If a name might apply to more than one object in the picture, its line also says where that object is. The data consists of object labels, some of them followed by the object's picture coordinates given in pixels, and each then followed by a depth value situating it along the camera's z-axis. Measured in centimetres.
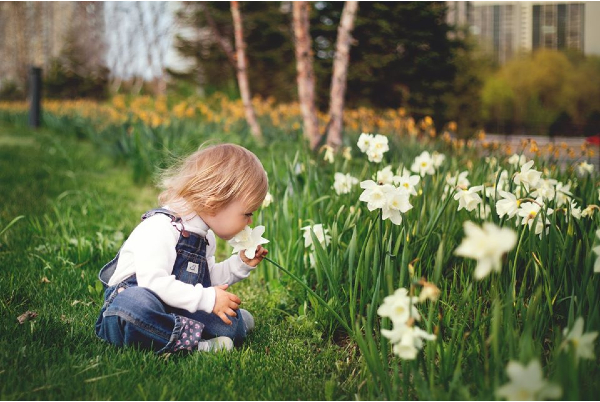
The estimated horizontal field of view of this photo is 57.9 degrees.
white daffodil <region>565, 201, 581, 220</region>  196
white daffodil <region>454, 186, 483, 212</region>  204
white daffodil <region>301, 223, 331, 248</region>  216
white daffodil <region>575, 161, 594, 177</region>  304
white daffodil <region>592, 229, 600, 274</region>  134
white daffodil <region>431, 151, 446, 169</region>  305
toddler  185
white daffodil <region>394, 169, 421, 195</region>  215
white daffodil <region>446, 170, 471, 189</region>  249
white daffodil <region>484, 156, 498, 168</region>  313
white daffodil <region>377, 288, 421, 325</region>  126
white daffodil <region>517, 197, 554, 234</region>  186
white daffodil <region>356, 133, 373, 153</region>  264
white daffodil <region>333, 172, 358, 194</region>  262
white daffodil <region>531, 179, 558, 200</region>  216
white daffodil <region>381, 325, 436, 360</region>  123
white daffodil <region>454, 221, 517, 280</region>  100
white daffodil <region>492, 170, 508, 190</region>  248
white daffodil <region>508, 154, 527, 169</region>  291
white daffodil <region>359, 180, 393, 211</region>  182
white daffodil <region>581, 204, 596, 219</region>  189
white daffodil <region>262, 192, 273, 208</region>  244
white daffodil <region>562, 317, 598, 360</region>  112
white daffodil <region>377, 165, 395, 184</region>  234
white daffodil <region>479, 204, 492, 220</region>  219
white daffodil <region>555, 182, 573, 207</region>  226
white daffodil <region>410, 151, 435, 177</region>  279
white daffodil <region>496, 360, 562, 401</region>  98
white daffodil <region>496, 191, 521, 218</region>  185
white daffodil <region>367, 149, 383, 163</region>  261
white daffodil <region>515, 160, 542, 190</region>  213
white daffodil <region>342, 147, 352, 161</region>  312
